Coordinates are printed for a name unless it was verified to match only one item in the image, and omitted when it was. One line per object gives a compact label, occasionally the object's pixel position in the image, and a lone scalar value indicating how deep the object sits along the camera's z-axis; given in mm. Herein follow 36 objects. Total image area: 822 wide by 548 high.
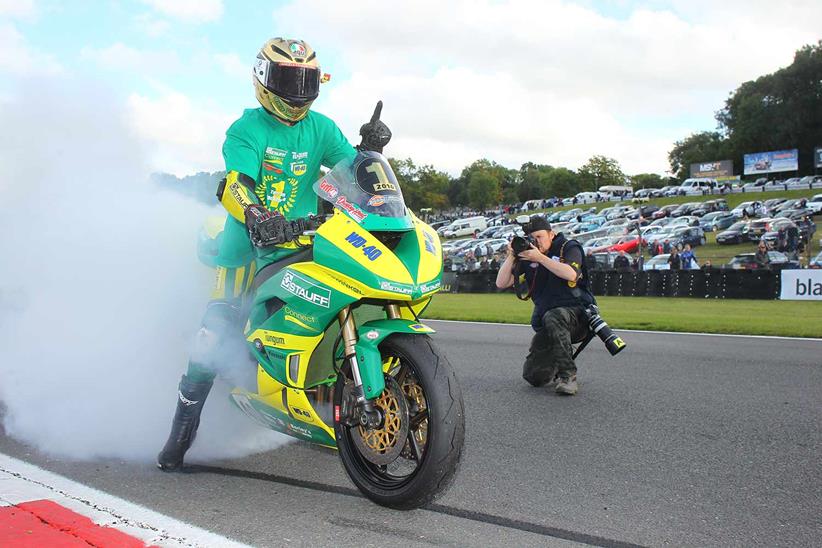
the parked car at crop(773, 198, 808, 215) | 48781
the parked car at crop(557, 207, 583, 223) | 64887
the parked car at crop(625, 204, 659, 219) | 58159
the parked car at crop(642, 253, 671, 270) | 27839
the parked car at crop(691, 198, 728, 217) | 54978
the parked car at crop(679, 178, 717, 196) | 74062
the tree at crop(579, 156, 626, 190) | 117500
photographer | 6723
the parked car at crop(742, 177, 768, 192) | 73312
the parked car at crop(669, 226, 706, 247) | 38566
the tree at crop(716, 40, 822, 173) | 92812
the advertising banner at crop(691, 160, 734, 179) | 93500
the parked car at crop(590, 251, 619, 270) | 29562
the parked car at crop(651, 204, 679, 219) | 57619
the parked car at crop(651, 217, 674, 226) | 49894
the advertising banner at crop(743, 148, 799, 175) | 86812
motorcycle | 3260
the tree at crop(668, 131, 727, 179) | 112688
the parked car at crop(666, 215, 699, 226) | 45131
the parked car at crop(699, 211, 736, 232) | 45000
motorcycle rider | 4027
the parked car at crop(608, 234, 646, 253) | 36412
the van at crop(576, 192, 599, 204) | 81881
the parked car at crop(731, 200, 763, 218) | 46438
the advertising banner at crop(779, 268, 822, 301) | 18000
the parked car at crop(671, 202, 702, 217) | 55719
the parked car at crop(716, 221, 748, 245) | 36531
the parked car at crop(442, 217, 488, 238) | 64438
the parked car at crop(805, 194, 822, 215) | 48434
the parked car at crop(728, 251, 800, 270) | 22953
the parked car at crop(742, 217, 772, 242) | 35688
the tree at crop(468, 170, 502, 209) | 120000
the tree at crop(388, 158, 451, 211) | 98000
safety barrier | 19406
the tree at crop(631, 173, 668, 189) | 134875
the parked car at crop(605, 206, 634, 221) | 58500
